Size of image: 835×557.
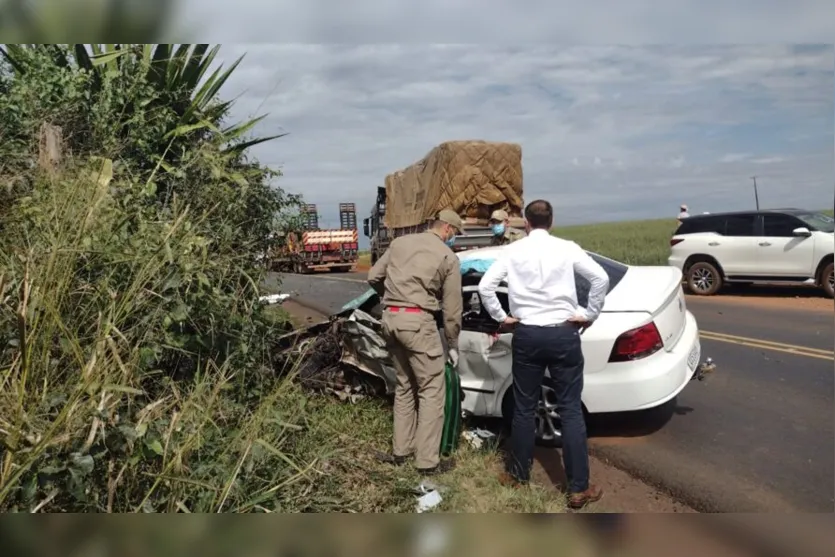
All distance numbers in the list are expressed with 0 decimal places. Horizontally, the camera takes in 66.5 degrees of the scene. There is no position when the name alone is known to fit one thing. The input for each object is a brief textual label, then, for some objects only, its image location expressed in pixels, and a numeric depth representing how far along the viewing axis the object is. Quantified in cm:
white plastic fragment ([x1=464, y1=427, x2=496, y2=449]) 493
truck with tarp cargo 1205
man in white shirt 401
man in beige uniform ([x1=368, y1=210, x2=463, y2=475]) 455
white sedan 466
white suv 1238
